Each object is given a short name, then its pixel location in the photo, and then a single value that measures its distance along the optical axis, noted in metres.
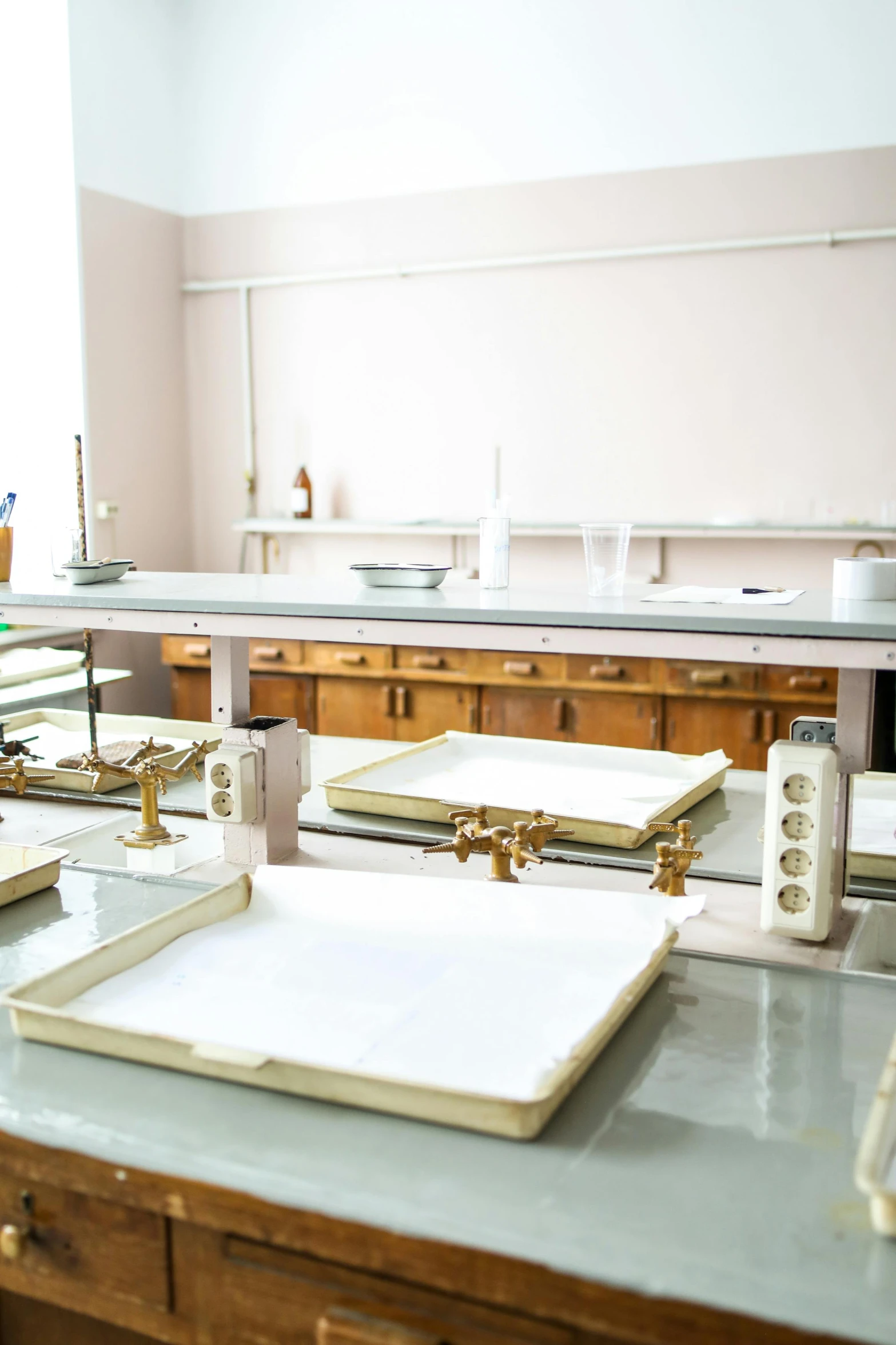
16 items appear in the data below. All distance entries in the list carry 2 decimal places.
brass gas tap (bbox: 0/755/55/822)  1.78
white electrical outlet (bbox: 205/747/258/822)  1.55
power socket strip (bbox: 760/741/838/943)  1.23
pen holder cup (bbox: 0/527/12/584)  1.74
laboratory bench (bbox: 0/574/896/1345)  0.74
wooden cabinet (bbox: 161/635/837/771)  3.65
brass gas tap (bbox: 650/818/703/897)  1.38
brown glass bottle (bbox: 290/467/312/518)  4.63
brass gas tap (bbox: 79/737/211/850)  1.72
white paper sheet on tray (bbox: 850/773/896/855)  1.58
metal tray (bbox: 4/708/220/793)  2.39
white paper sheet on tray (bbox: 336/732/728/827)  1.83
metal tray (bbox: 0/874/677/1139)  0.87
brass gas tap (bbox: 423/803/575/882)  1.39
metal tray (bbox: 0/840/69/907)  1.42
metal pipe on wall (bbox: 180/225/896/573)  3.92
